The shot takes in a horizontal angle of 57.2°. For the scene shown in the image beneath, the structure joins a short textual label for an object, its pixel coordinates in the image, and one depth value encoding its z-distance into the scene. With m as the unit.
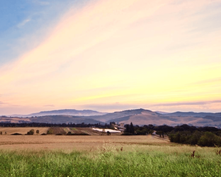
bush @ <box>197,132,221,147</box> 54.05
